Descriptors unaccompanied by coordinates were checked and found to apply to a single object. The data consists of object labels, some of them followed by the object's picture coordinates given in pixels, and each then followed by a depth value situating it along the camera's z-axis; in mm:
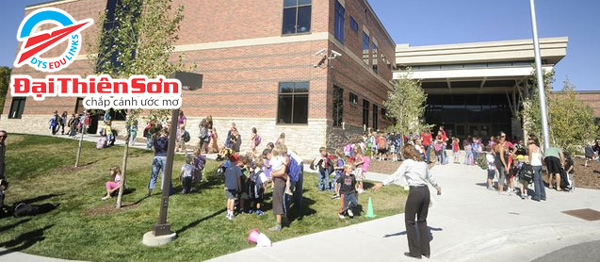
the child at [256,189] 7873
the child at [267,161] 9139
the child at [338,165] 9172
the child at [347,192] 7418
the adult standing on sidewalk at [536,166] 9508
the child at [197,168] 9633
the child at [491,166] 10930
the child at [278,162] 6545
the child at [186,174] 9047
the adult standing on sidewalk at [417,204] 4984
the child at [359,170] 9980
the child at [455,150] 19169
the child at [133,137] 17258
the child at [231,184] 7203
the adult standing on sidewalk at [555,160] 11008
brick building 16953
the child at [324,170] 10191
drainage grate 7637
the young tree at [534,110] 19547
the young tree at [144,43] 8719
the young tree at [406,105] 22453
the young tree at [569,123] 15922
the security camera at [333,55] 16531
